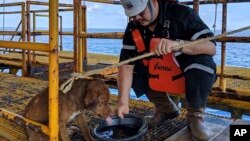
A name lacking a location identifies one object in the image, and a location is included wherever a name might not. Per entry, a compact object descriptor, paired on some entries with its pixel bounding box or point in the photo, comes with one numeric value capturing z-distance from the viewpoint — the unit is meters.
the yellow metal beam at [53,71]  1.79
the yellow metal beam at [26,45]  1.89
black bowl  2.71
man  2.65
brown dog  2.53
